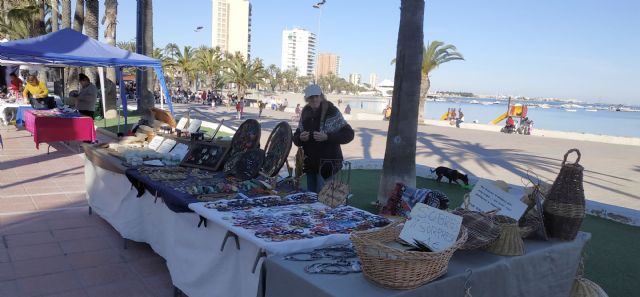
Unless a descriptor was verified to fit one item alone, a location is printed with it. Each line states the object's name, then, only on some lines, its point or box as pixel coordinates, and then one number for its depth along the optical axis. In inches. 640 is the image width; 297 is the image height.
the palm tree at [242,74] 1425.9
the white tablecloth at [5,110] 481.1
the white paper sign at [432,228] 73.2
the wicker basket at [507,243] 83.7
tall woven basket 94.8
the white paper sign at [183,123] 220.7
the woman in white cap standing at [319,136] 153.6
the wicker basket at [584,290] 101.7
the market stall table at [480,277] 67.2
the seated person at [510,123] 975.6
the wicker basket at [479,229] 81.1
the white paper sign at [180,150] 183.2
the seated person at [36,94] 449.1
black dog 292.5
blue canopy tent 300.2
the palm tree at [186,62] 1644.6
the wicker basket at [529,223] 93.0
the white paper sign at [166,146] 190.3
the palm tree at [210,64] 1596.9
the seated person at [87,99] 368.5
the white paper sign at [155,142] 198.6
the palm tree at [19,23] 806.5
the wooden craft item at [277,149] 144.6
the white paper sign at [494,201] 95.7
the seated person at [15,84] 581.4
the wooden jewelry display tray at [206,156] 165.3
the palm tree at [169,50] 2092.3
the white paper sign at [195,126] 200.2
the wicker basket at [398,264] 64.2
